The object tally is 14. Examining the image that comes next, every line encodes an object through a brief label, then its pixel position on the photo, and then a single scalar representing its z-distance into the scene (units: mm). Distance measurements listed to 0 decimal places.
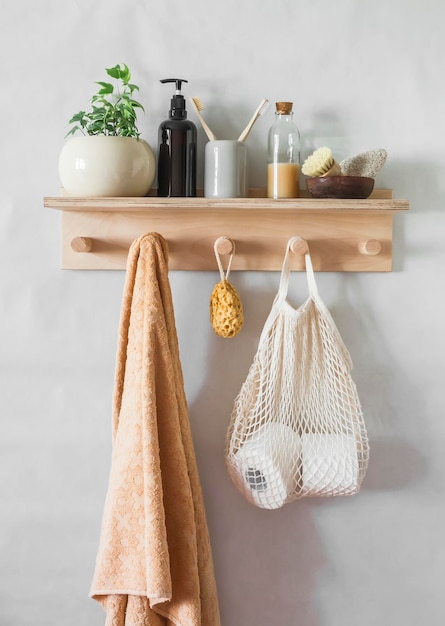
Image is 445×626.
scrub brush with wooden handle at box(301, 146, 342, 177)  1063
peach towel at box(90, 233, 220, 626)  1013
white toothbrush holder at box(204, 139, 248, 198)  1098
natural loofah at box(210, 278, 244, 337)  1113
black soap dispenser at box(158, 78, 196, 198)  1112
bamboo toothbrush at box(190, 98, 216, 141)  1121
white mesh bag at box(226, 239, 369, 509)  1092
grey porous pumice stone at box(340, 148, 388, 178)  1106
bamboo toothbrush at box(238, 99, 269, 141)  1110
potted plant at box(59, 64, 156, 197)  1058
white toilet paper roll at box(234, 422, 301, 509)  1079
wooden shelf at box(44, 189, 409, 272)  1169
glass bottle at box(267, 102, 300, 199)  1115
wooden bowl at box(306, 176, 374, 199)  1059
